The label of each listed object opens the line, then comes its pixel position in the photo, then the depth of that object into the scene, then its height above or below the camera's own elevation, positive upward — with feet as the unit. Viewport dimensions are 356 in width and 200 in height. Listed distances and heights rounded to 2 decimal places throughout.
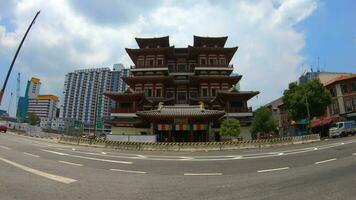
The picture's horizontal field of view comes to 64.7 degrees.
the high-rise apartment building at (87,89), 401.43 +84.50
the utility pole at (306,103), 141.90 +24.08
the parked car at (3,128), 176.45 +11.66
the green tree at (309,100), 151.43 +26.65
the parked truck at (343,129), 133.69 +9.70
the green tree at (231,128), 118.21 +8.46
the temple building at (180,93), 137.18 +32.58
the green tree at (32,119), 362.00 +36.12
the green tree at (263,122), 188.85 +17.98
